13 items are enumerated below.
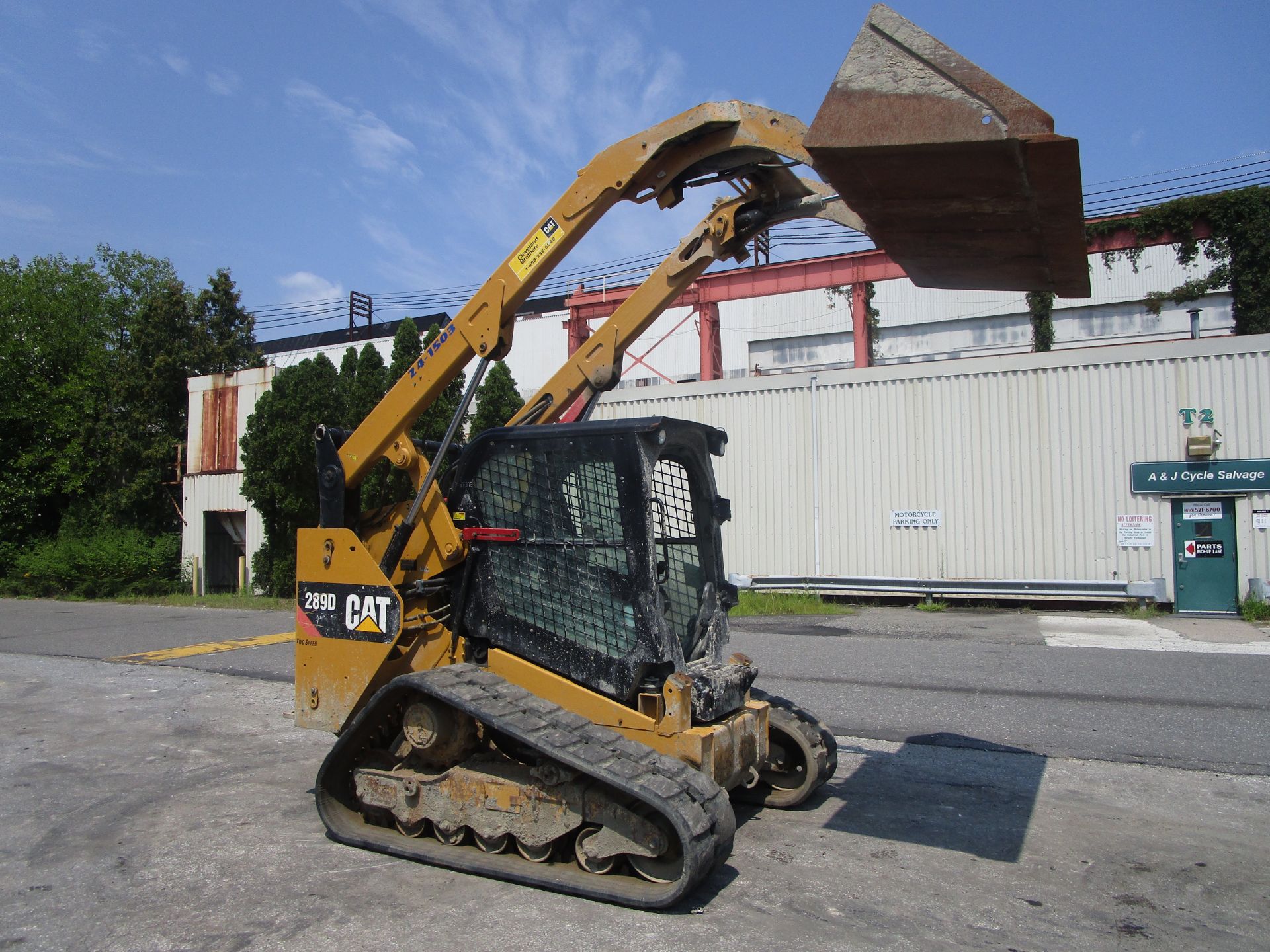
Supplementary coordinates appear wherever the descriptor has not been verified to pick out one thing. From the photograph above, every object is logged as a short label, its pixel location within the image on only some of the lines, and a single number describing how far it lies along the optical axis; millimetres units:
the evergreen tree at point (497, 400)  21375
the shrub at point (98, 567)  25250
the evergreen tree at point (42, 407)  29766
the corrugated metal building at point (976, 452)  16859
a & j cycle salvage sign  16312
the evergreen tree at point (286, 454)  20891
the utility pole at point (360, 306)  51062
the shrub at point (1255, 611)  15711
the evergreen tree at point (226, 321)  35375
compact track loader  3838
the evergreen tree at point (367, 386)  21656
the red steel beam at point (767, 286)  24953
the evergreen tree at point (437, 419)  20906
